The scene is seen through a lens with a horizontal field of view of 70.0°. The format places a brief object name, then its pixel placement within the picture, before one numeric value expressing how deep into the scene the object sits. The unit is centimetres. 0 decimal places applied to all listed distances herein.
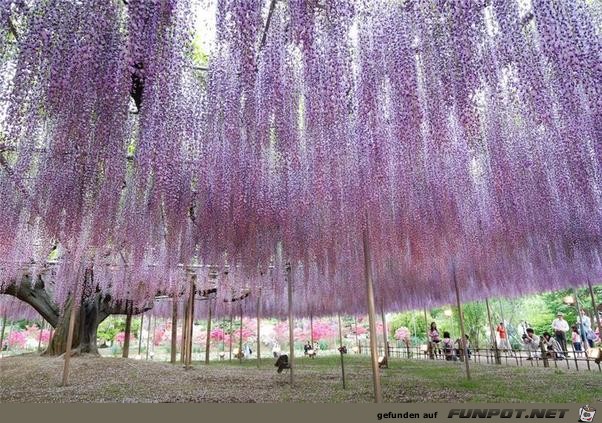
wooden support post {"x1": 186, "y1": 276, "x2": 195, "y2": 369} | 1149
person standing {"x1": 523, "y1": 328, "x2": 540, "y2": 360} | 1317
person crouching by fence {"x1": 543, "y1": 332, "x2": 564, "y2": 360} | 1177
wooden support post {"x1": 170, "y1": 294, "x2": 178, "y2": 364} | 1351
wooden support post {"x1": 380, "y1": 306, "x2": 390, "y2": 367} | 1299
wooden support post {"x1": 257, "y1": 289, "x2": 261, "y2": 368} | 1184
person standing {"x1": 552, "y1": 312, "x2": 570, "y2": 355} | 1173
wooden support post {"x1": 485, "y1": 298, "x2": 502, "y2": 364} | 1248
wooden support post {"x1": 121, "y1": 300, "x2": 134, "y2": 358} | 1402
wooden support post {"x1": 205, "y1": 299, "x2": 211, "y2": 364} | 1377
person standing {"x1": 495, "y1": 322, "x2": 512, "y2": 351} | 1608
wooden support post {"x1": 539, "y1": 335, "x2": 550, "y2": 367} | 1074
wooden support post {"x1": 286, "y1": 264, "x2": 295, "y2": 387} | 757
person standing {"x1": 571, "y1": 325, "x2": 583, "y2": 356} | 1254
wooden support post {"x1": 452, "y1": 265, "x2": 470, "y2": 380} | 785
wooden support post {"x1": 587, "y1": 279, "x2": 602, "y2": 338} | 867
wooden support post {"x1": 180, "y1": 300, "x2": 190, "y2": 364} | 1201
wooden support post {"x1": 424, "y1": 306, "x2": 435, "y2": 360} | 1552
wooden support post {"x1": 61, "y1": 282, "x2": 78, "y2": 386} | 688
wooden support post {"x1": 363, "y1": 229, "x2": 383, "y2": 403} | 447
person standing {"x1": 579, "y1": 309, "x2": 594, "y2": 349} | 1156
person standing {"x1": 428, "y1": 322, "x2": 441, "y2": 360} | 1552
